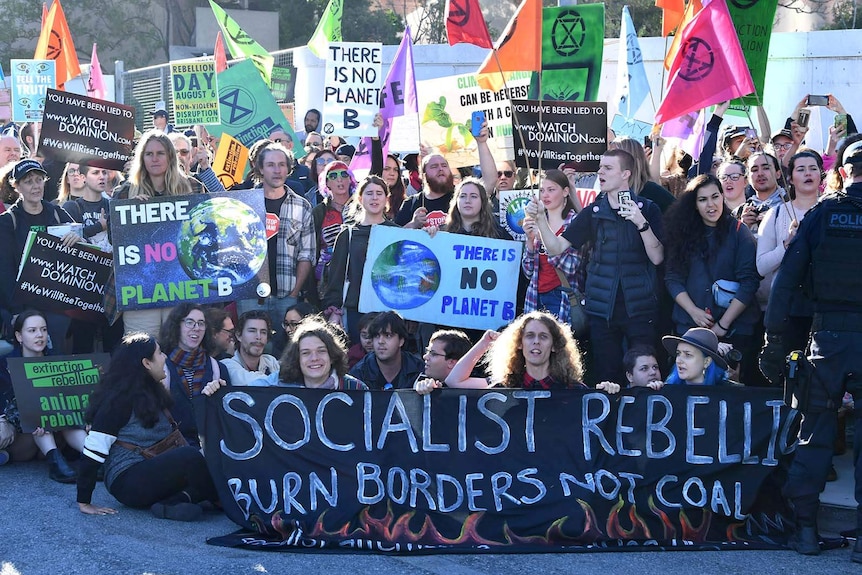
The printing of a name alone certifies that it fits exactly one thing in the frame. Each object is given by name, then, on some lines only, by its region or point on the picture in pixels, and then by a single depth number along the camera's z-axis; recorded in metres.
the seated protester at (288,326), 8.23
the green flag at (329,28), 14.93
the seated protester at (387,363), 7.52
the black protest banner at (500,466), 6.11
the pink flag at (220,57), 16.17
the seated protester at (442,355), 7.21
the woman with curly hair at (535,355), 6.48
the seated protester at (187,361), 7.16
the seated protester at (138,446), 6.54
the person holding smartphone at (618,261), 7.21
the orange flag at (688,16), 8.91
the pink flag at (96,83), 14.85
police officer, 5.75
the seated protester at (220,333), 7.79
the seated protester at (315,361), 6.68
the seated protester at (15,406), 7.64
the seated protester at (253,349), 7.43
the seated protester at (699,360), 6.52
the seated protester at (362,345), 7.93
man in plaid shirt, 8.51
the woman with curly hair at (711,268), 7.11
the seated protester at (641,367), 6.87
